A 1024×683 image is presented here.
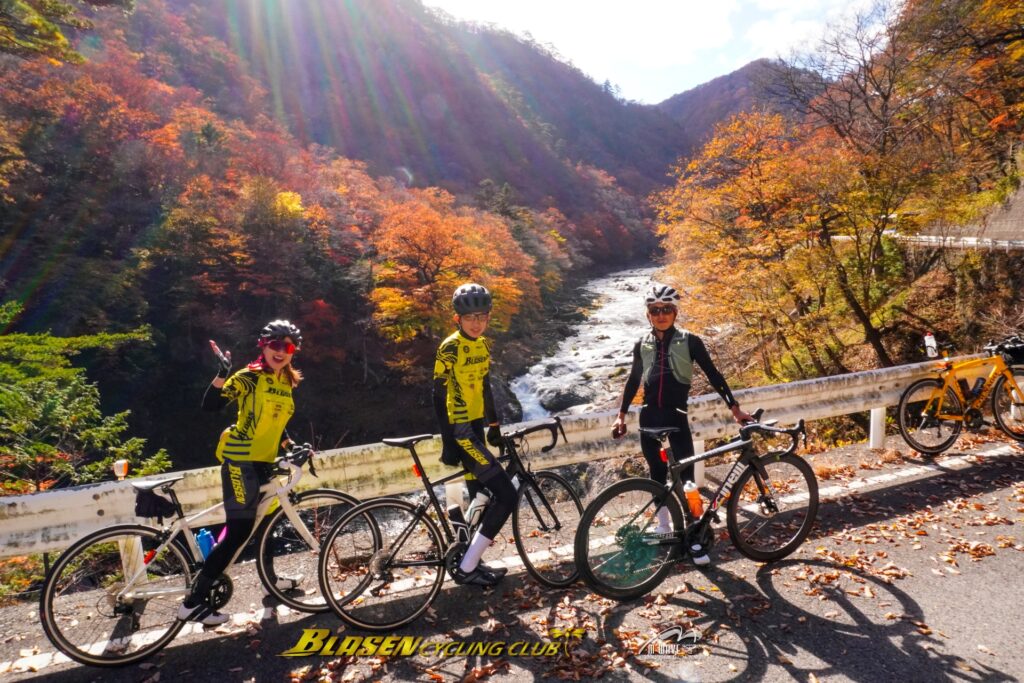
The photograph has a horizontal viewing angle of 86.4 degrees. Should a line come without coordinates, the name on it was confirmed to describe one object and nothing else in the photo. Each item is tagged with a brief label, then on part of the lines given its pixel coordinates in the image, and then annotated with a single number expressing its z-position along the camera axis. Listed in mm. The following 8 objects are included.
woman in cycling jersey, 3203
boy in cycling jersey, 3486
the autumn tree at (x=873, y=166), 10797
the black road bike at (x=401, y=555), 3414
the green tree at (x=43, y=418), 8594
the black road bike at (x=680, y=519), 3545
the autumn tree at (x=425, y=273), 23703
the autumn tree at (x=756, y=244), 12539
